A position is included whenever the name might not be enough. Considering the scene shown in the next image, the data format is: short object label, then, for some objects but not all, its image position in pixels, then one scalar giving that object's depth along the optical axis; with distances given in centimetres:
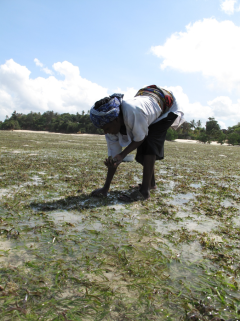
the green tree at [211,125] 6875
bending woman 269
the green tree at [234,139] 5047
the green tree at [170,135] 4708
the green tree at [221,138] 5145
